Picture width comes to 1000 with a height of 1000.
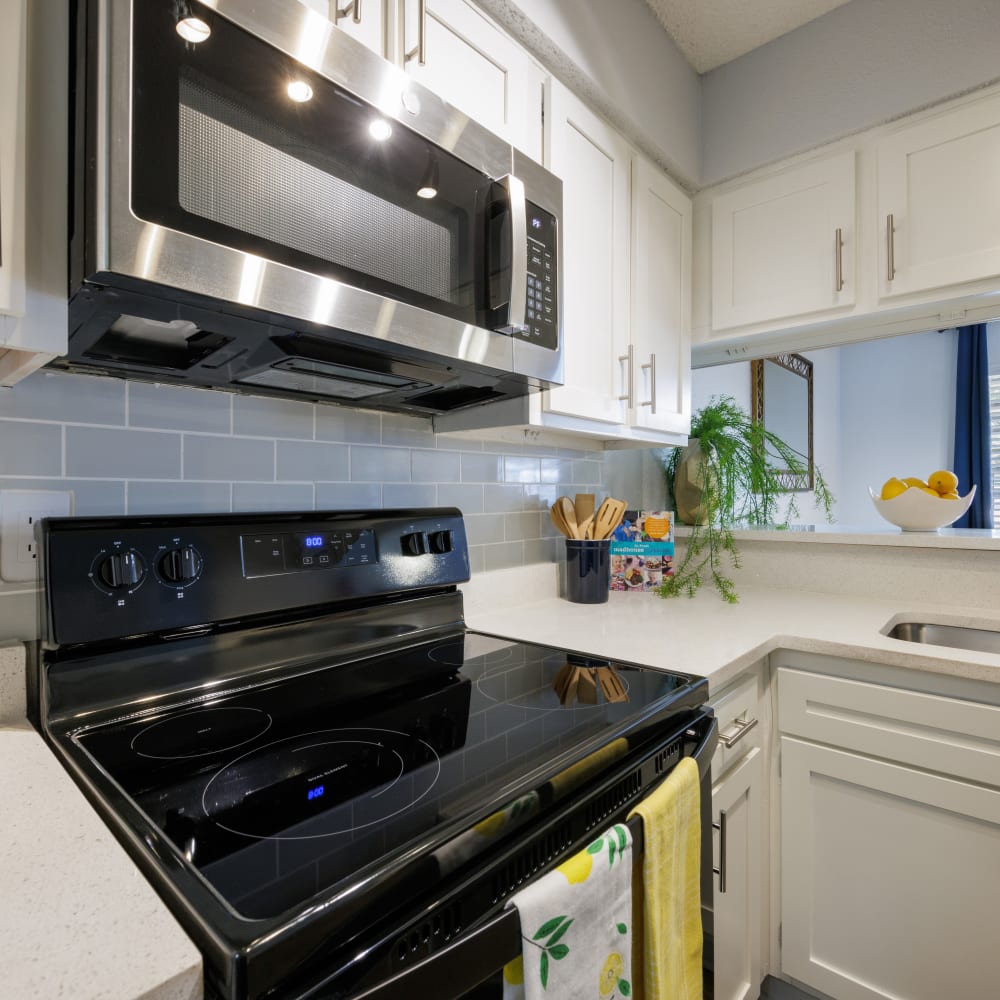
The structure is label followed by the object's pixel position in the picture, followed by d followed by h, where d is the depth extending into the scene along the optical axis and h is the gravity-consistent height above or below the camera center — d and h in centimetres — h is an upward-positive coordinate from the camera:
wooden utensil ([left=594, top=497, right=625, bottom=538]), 161 -5
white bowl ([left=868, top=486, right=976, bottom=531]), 168 -3
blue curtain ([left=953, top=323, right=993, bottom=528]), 359 +48
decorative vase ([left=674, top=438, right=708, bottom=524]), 205 +4
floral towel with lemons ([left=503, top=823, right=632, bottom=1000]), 55 -43
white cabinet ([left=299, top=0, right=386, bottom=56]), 85 +71
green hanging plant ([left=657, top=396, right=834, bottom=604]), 194 +6
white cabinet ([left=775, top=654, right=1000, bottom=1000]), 112 -68
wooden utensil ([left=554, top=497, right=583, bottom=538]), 162 -5
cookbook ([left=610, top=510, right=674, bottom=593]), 181 -17
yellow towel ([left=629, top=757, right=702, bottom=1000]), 71 -49
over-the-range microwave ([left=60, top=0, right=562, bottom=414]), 60 +36
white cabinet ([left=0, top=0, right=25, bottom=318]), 57 +32
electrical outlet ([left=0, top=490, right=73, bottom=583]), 83 -5
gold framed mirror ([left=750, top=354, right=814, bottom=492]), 283 +51
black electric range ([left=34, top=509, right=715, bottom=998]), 45 -30
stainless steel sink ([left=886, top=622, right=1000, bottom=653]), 149 -36
